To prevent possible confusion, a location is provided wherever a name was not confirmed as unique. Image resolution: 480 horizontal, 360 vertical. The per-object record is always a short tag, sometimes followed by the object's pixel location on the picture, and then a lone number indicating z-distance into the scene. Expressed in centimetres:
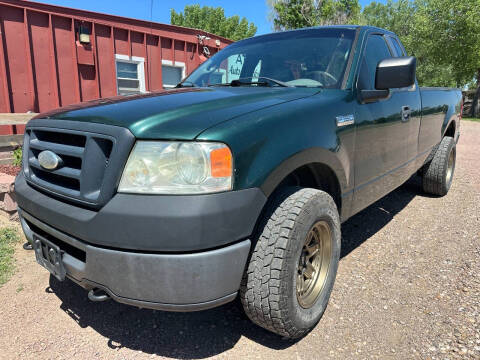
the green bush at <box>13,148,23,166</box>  528
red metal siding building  641
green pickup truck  150
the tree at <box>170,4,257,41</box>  3647
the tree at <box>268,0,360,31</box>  2480
